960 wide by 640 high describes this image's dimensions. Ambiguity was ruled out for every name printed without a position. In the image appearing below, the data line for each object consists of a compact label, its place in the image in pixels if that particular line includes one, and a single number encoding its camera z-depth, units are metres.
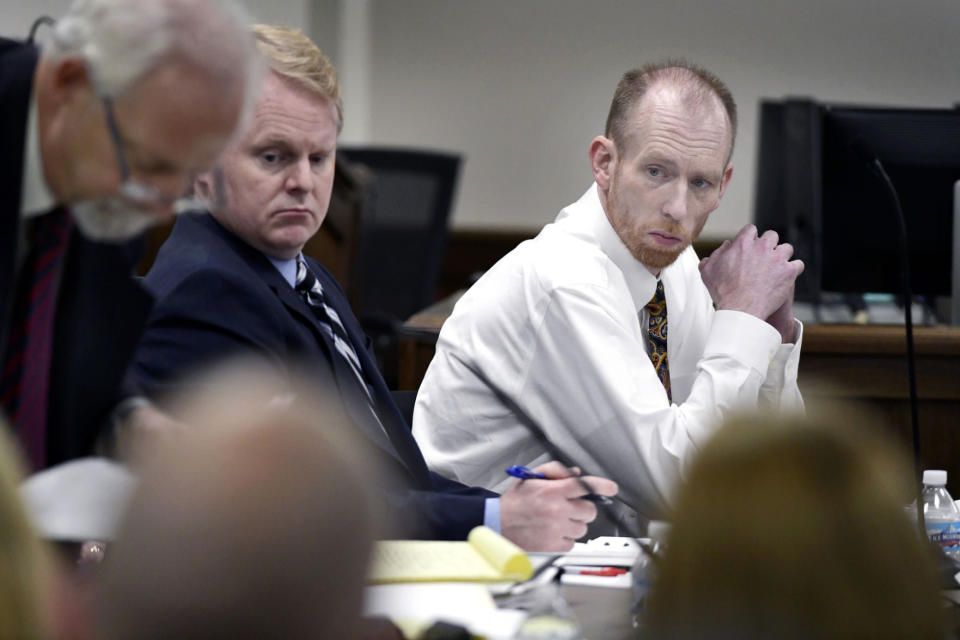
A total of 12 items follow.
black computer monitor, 6.39
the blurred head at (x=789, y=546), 2.95
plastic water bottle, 5.74
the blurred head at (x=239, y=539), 2.69
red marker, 5.58
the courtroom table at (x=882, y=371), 6.41
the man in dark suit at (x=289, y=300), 5.63
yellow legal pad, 5.49
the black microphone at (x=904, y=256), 5.88
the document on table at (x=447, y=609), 5.37
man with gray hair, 5.39
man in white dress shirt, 5.91
